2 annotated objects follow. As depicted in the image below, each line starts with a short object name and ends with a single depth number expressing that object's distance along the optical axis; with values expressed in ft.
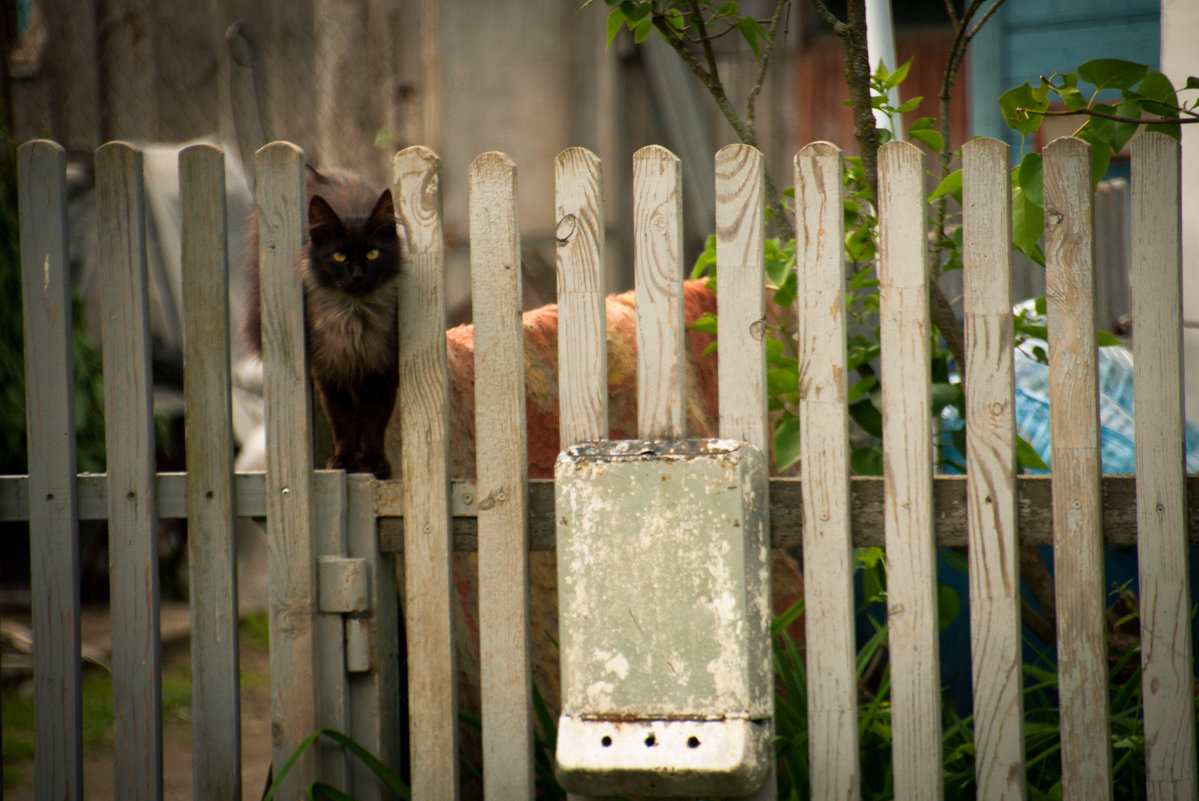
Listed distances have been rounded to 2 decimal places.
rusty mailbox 22.93
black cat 23.51
